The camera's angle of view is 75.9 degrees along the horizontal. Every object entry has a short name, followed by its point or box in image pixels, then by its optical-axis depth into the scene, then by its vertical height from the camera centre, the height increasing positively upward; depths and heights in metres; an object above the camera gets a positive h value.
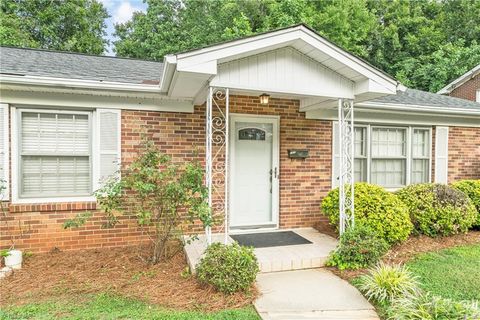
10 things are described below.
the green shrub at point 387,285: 3.59 -1.52
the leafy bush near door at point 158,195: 4.28 -0.55
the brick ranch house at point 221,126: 4.50 +0.58
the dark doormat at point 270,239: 5.26 -1.46
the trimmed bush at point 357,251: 4.53 -1.37
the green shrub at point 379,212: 5.14 -0.93
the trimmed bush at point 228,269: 3.64 -1.34
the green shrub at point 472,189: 6.57 -0.65
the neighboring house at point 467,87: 14.86 +3.69
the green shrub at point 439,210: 5.81 -0.97
